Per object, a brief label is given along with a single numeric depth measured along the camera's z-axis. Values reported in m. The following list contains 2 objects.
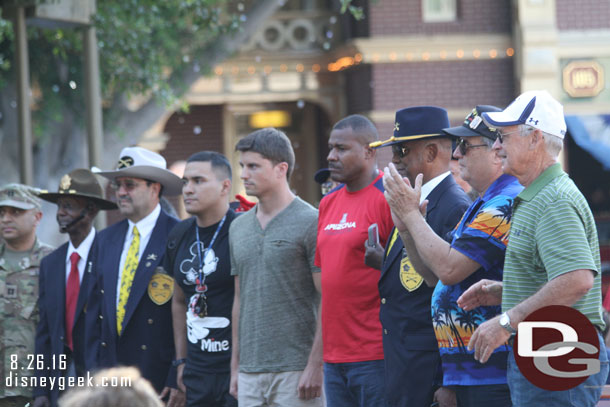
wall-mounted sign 29.82
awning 29.79
